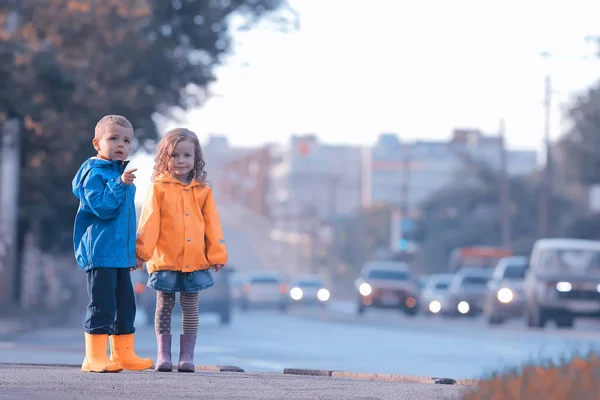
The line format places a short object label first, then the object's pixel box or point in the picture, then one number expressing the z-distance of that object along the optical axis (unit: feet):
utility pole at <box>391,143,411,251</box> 289.12
